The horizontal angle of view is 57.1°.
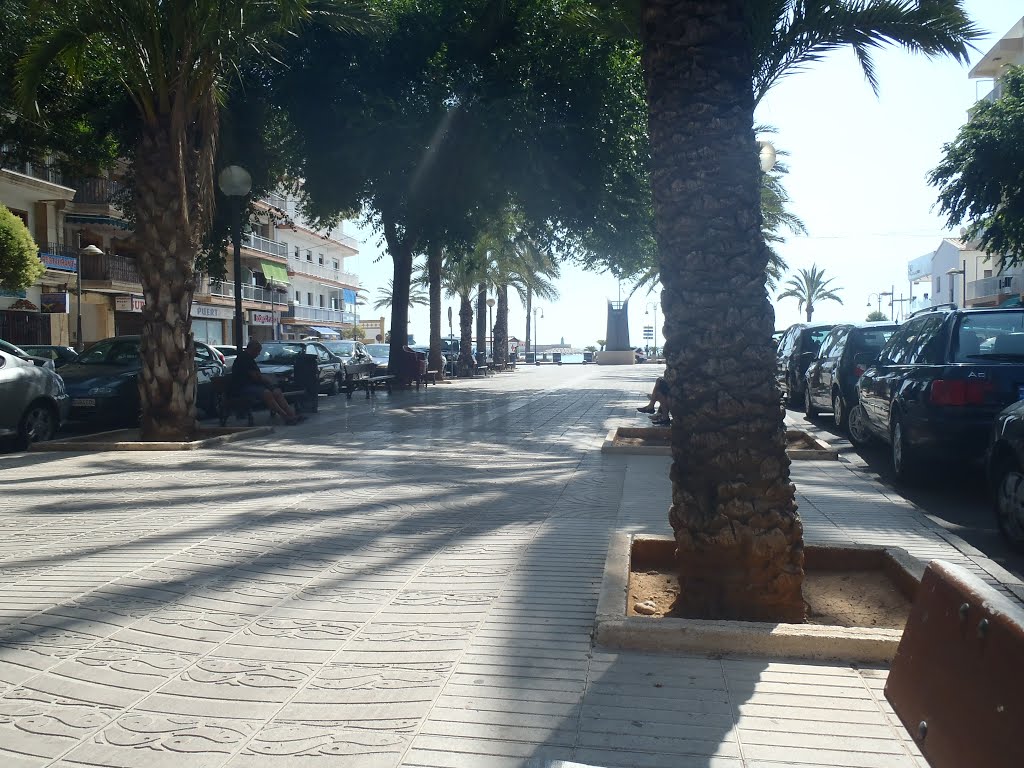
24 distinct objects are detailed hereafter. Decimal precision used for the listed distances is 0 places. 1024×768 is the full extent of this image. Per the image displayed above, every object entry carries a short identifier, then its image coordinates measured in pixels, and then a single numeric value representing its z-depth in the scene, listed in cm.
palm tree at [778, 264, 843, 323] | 7950
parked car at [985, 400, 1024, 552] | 605
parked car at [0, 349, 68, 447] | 1126
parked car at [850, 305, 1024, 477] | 765
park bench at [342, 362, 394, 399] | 2141
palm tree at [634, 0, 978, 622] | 411
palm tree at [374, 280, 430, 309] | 6581
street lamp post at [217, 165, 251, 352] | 1482
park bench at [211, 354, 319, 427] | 1669
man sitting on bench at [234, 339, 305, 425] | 1405
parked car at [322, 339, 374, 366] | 2694
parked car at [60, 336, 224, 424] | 1387
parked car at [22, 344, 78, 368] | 2008
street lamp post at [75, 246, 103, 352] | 2967
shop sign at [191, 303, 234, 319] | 4771
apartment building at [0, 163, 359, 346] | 3238
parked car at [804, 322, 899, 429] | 1287
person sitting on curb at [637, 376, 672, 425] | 1216
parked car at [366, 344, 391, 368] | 3731
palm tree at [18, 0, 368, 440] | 1097
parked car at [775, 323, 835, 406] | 1848
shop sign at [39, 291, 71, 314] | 3297
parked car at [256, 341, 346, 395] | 1925
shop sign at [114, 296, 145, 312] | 3909
